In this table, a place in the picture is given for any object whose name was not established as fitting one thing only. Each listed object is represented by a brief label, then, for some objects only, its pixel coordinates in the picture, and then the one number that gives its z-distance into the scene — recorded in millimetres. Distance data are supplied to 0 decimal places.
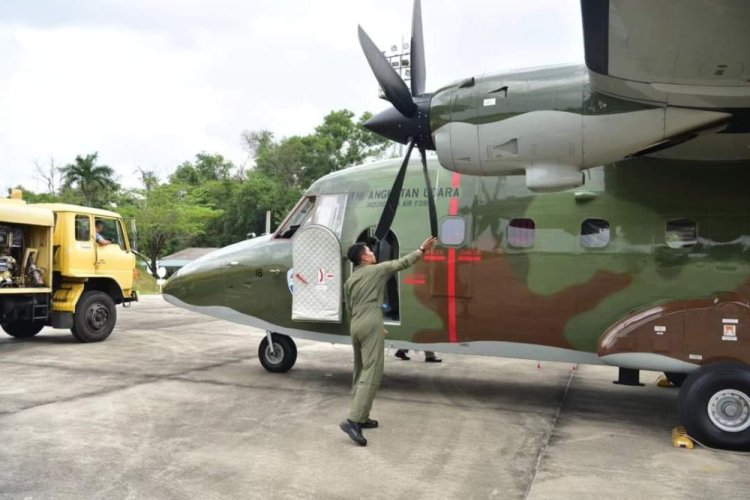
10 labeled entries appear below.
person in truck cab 12898
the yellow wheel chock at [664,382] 8828
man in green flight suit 5766
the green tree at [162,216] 45562
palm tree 49719
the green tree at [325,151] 49531
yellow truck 11530
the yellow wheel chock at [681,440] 5848
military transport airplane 4961
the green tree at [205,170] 62375
